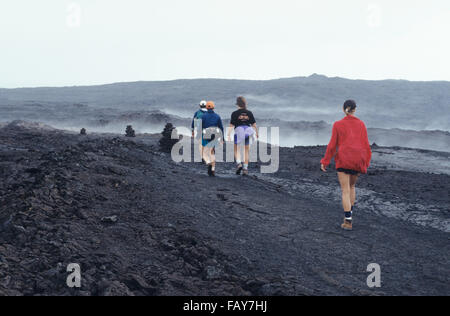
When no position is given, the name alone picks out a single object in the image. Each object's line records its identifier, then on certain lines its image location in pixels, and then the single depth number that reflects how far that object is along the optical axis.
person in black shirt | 11.12
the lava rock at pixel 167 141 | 16.70
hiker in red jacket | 6.73
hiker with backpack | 11.52
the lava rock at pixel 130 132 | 24.49
